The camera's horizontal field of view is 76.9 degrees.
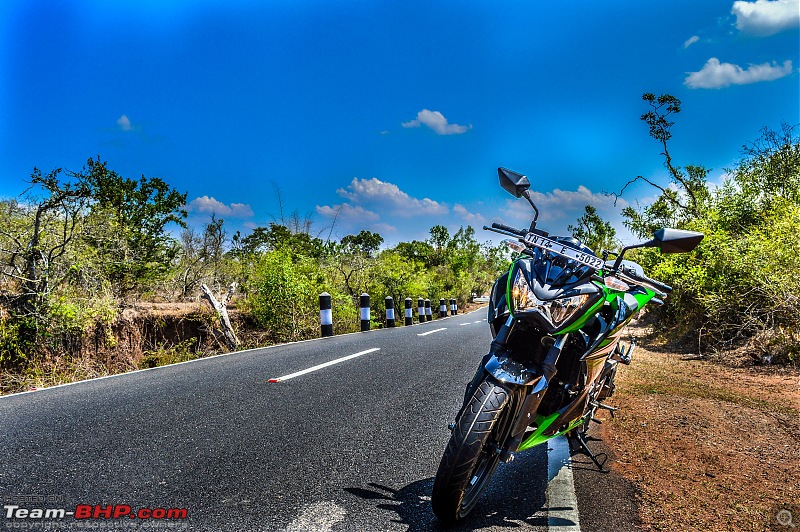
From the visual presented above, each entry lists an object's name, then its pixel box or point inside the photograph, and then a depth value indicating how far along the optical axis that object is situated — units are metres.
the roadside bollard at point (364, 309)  13.78
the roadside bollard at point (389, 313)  16.67
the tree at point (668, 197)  11.22
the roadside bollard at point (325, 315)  10.86
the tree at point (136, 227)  11.30
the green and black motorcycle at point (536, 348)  2.25
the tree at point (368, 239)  52.92
